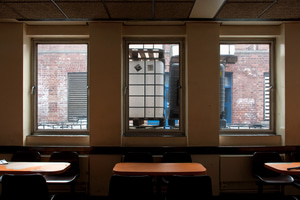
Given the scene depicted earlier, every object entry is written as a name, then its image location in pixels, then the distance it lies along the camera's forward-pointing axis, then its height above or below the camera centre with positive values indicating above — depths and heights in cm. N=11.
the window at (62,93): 384 +9
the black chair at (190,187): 210 -91
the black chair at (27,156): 332 -94
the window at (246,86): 384 +24
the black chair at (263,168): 319 -113
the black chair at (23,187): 226 -98
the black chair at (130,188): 210 -91
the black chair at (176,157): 326 -93
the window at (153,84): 385 +27
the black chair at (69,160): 331 -100
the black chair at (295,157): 328 -95
